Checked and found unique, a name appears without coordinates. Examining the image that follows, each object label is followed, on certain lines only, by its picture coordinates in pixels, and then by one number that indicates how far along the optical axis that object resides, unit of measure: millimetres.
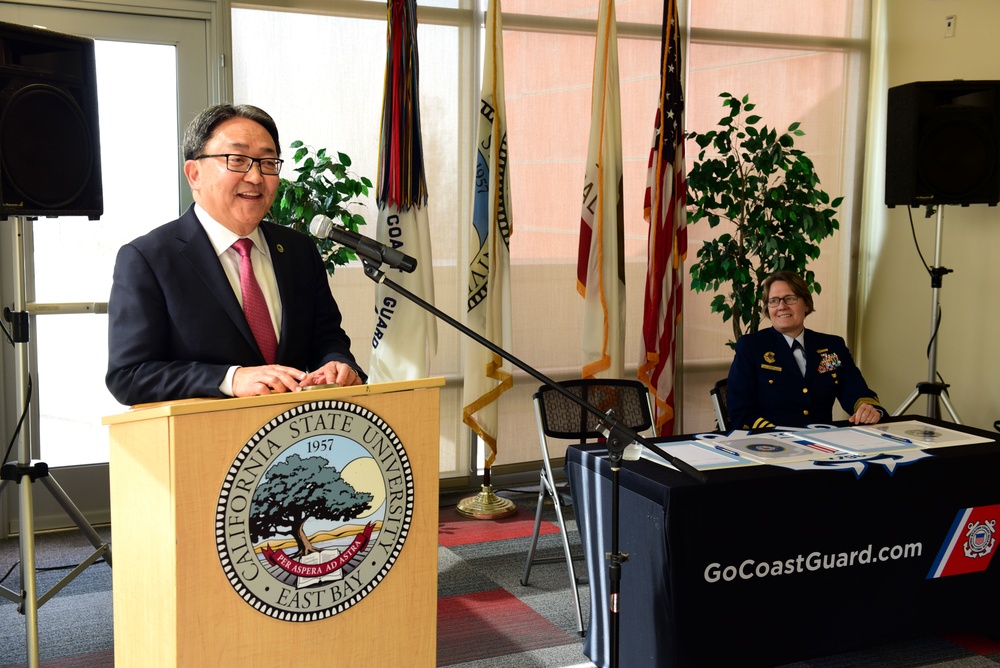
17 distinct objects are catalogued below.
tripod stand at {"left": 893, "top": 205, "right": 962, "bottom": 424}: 5012
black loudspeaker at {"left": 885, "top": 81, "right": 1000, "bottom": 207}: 4918
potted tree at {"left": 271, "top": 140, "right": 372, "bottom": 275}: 4207
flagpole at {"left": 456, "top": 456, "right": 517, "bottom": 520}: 4992
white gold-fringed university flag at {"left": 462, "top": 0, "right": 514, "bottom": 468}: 4777
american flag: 5125
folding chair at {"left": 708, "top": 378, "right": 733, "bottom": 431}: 4227
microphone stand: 1856
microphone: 1812
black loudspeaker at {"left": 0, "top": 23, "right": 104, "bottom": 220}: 2855
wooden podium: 1623
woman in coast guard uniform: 3980
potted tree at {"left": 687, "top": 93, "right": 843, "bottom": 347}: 5207
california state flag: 5000
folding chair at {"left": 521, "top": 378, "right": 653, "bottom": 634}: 3943
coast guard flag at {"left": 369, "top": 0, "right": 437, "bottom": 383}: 4406
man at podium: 2014
